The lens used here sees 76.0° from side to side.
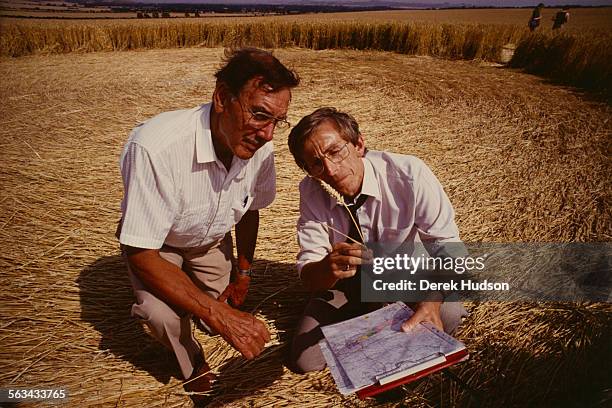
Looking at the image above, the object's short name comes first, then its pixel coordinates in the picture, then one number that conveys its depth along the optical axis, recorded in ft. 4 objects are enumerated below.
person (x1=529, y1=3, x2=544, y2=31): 35.53
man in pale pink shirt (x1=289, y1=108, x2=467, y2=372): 5.29
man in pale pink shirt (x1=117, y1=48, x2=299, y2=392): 5.04
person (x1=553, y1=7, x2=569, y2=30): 35.45
